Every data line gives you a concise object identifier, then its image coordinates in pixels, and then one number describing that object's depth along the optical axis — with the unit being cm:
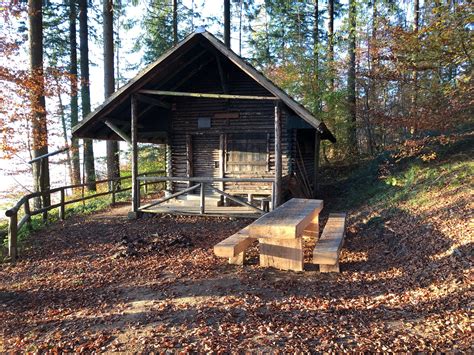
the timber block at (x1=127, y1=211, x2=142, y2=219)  1062
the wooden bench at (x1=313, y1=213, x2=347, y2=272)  534
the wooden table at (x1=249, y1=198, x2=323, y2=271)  505
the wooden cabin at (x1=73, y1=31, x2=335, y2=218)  1146
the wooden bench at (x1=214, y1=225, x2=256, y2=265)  528
